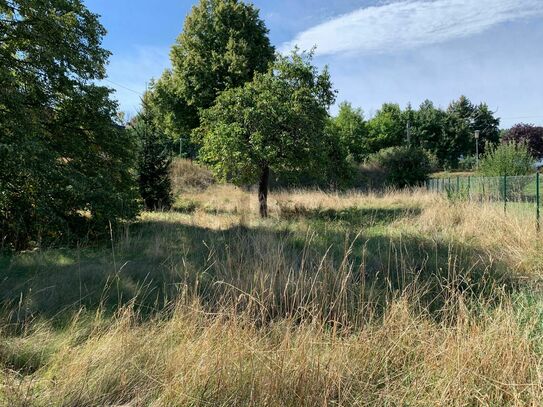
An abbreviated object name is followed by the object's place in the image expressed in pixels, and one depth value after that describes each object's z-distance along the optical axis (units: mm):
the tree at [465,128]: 58188
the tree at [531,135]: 56469
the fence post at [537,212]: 8653
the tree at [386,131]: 54444
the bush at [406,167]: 31469
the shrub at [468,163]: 51225
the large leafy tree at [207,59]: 27734
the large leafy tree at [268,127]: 14602
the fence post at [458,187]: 14997
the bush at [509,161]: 24359
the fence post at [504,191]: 12246
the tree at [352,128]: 48369
